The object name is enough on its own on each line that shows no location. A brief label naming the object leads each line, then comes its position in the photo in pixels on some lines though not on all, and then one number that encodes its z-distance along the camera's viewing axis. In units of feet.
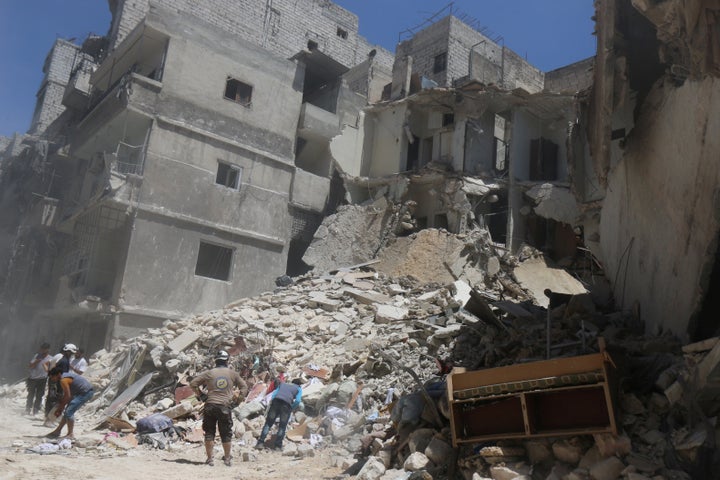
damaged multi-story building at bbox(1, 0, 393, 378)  56.49
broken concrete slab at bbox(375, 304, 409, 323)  40.96
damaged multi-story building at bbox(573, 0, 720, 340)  16.10
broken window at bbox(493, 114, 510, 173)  74.74
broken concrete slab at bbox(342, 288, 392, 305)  48.83
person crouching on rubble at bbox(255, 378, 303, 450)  26.14
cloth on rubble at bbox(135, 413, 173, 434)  27.71
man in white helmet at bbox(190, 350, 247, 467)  22.63
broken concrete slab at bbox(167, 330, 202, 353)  39.63
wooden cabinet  15.81
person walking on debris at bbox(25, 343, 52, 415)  35.56
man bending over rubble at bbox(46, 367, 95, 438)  25.62
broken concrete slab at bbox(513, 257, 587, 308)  58.75
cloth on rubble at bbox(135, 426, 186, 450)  26.66
